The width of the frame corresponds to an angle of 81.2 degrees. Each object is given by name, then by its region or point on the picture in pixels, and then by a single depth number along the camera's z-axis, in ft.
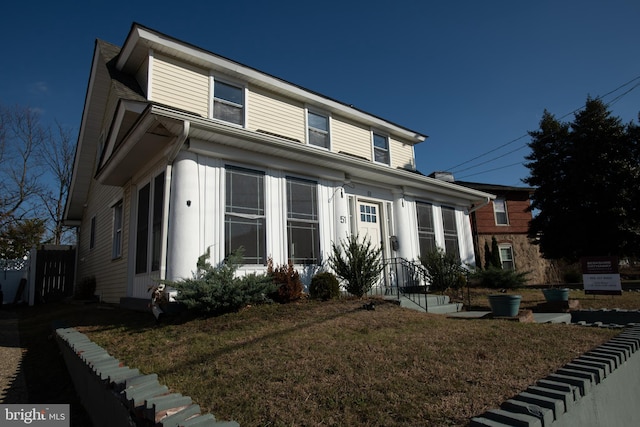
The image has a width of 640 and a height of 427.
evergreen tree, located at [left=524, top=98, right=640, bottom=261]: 50.78
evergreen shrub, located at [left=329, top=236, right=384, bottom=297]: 25.71
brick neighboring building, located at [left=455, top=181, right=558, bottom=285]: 67.97
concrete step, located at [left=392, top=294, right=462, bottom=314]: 25.35
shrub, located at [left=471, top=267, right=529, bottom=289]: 39.19
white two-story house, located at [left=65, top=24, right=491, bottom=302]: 23.24
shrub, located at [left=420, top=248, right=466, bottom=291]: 32.17
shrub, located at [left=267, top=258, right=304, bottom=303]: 23.08
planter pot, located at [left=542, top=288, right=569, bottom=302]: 27.35
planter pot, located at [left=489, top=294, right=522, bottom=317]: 21.66
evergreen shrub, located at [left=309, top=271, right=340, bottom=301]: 24.26
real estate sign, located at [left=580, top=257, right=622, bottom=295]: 31.48
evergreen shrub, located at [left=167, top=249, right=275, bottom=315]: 19.31
